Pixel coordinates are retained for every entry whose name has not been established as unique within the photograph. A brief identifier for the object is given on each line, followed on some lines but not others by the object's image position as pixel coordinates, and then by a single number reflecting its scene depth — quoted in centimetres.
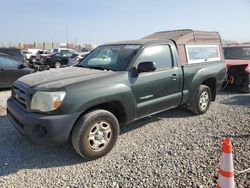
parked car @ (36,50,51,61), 1652
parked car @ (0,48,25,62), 961
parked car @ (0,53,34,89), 681
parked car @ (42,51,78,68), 1580
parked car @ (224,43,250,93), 611
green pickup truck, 265
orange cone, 196
